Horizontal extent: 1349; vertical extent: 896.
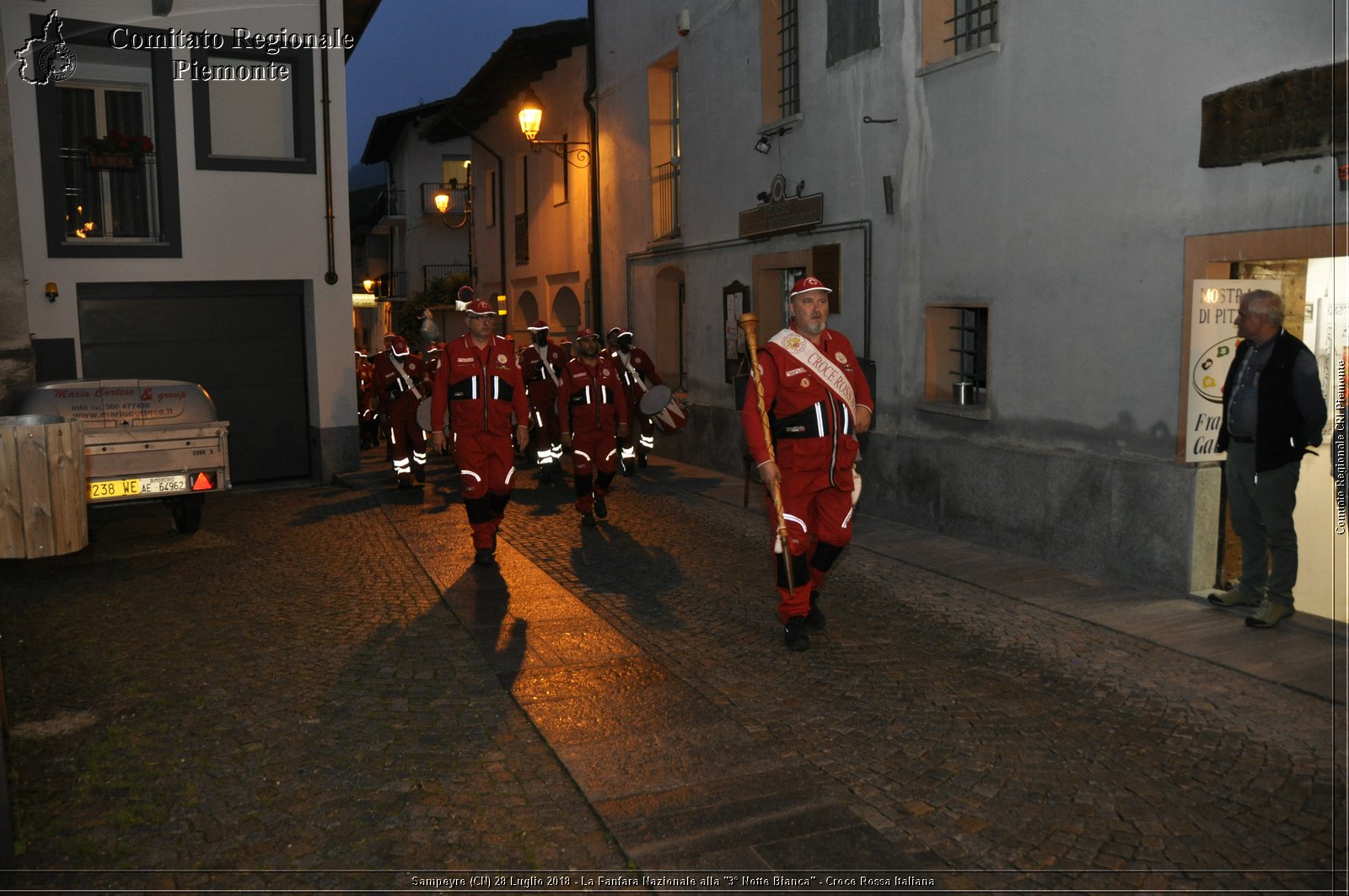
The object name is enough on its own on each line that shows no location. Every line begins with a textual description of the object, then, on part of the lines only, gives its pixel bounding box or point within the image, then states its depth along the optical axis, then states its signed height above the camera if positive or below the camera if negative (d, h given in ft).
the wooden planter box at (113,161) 47.37 +8.27
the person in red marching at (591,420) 37.09 -2.46
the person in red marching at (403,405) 45.42 -2.24
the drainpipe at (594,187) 65.57 +9.45
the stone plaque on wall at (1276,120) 21.54 +4.35
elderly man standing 22.20 -2.05
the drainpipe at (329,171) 50.01 +8.07
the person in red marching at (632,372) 45.60 -1.07
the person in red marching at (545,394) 48.06 -2.02
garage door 47.37 +0.19
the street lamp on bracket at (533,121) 60.90 +12.39
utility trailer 34.06 -2.63
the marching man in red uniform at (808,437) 22.00 -1.85
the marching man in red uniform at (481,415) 30.55 -1.82
